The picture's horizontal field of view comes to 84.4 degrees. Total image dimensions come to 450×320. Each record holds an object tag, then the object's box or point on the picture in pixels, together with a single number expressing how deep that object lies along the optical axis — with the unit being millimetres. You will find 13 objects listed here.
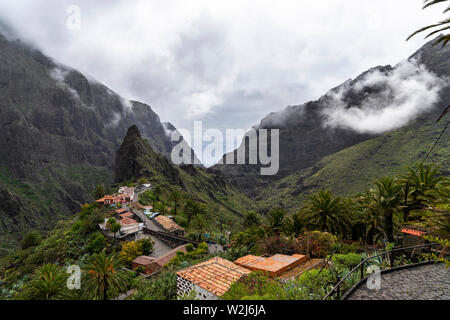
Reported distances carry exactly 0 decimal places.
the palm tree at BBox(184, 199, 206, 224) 56562
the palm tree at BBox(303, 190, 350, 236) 23000
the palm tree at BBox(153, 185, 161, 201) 78462
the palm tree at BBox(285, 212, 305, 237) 26922
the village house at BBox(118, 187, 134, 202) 73538
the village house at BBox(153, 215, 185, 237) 49556
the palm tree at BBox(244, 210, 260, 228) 45384
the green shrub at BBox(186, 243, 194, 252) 36719
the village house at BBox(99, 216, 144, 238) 45650
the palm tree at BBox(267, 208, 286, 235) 30056
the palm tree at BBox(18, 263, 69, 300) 17781
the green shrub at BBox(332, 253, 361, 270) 12500
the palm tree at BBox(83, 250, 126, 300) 18484
